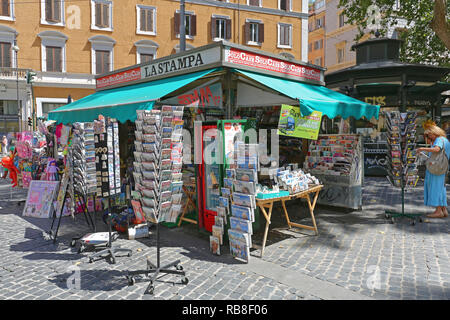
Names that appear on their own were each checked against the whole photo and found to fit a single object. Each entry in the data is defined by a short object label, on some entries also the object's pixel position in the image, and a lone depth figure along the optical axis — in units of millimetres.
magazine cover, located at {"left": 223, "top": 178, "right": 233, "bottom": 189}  4738
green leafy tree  8938
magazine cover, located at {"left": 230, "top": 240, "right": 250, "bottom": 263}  4479
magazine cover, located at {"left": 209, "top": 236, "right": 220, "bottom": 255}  4781
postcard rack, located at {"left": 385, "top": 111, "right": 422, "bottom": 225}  6363
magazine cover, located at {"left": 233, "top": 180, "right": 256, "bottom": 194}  4465
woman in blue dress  6309
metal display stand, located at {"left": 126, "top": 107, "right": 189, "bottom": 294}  3982
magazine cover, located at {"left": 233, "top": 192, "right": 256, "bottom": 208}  4461
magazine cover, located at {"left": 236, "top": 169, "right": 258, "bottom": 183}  4480
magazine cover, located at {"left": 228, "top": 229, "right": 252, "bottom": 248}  4457
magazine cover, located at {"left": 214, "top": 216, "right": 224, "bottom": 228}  4839
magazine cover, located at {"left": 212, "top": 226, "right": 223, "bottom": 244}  4781
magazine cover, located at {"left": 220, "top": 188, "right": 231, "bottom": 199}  4787
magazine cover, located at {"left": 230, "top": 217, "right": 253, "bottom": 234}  4488
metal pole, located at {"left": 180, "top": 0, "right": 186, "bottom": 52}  10922
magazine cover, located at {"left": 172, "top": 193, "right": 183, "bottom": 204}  4312
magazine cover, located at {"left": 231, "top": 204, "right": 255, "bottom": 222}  4477
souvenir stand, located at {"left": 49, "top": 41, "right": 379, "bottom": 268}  4578
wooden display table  4711
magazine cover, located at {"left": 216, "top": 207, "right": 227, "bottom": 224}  4855
